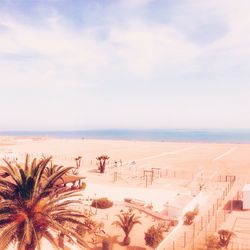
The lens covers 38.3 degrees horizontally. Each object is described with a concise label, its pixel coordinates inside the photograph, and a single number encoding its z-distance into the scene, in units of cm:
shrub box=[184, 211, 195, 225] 2498
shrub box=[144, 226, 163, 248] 2059
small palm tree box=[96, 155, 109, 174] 4583
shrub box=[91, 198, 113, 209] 2758
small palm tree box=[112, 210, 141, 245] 2127
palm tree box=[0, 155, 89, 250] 1223
